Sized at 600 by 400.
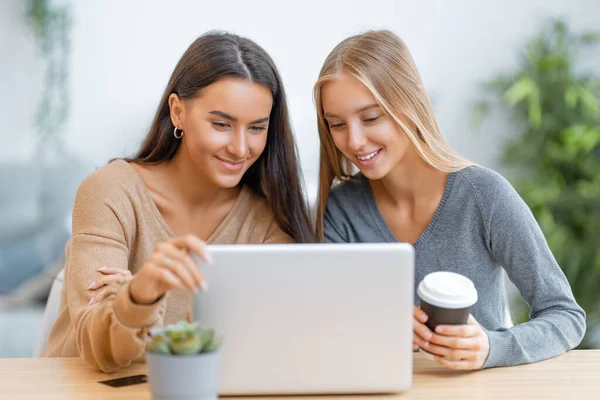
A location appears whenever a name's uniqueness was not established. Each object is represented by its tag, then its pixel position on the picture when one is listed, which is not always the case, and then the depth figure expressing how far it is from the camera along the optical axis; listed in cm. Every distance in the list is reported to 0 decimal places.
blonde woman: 280
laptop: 230
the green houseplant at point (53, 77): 495
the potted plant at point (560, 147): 481
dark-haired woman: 274
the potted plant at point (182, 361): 219
